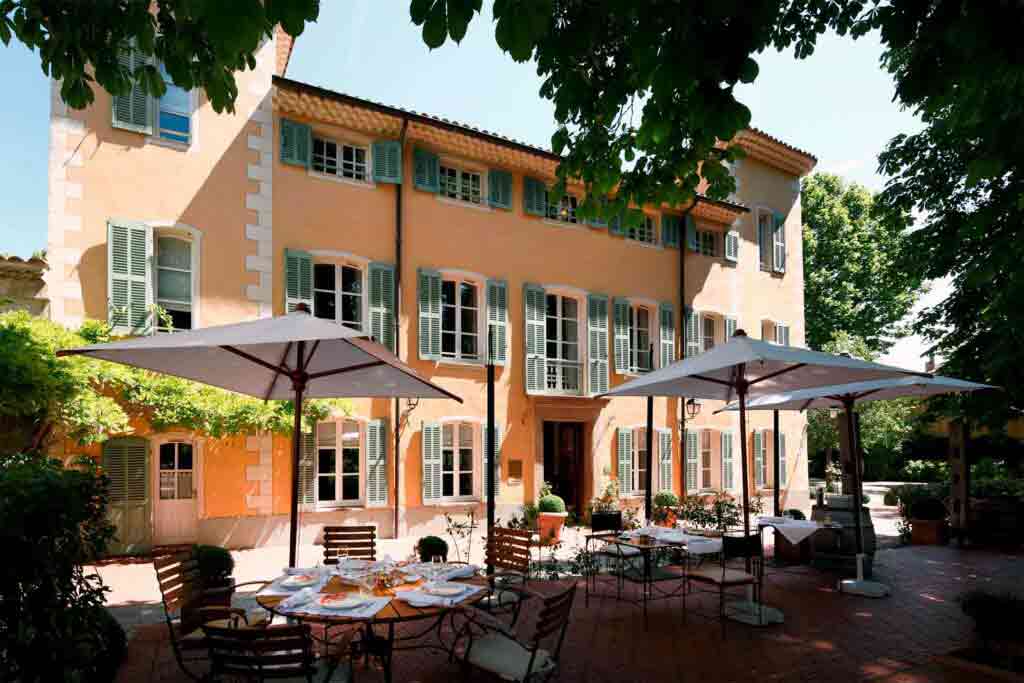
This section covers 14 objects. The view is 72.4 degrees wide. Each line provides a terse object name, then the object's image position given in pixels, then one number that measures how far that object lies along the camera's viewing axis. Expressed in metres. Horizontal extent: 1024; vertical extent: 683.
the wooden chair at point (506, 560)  6.79
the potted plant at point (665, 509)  13.38
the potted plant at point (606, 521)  8.72
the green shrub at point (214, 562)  6.80
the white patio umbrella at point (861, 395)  8.36
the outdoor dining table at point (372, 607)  4.20
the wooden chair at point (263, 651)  3.69
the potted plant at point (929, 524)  12.47
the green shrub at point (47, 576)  3.14
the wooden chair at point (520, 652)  4.28
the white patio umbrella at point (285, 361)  4.98
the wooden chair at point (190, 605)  4.75
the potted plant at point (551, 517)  12.90
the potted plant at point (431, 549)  8.66
